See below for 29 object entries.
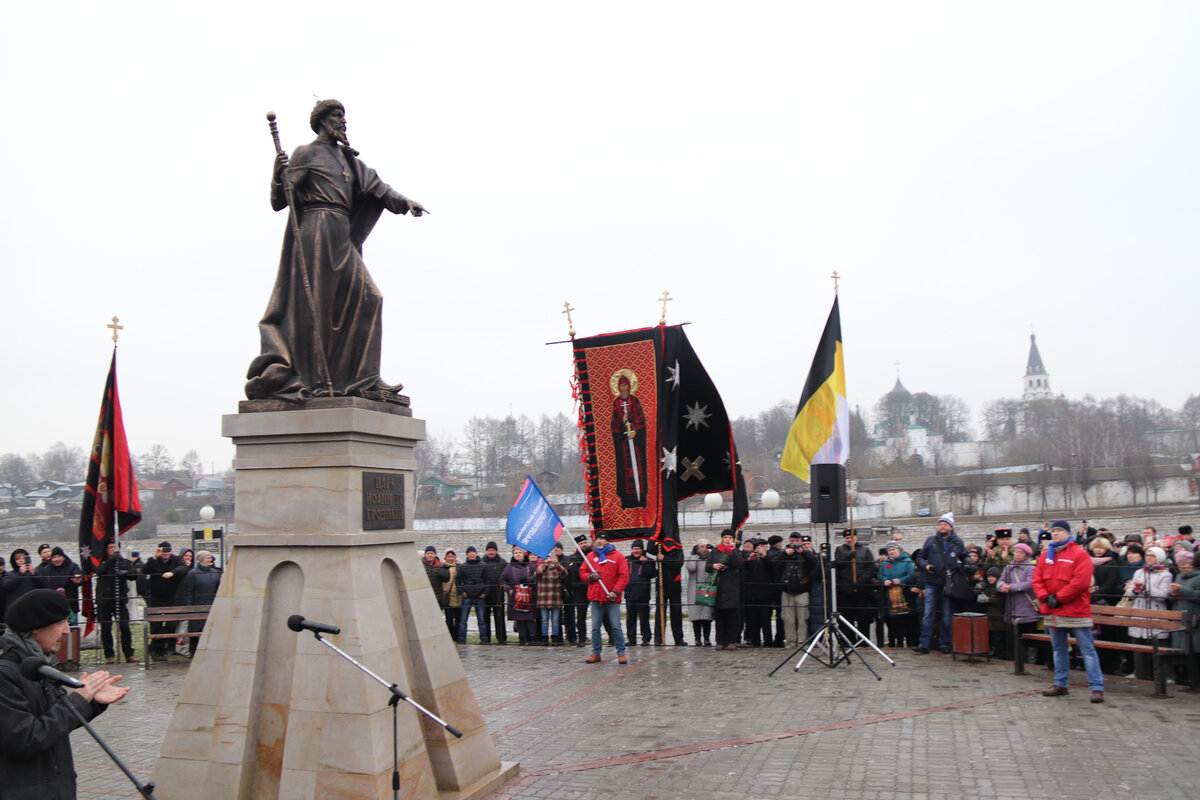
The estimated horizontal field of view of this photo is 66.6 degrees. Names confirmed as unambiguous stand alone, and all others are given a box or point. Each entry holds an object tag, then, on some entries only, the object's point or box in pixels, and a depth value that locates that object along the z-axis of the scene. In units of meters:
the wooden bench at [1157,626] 9.45
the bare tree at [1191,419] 97.44
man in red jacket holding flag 12.52
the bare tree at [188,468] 90.38
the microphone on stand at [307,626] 5.17
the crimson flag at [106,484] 13.97
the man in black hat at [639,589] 14.26
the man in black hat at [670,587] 14.30
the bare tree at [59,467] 87.31
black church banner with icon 14.74
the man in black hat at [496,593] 15.48
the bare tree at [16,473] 81.31
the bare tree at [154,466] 81.19
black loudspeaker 11.50
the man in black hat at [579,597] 14.63
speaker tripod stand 11.31
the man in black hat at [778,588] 13.78
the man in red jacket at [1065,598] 9.23
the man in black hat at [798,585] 13.39
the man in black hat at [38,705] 3.54
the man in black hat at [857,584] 13.41
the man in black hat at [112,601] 13.75
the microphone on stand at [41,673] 3.53
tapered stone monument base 5.75
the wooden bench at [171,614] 12.84
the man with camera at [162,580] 13.89
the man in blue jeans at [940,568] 12.63
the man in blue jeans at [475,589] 15.30
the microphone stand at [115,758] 3.63
